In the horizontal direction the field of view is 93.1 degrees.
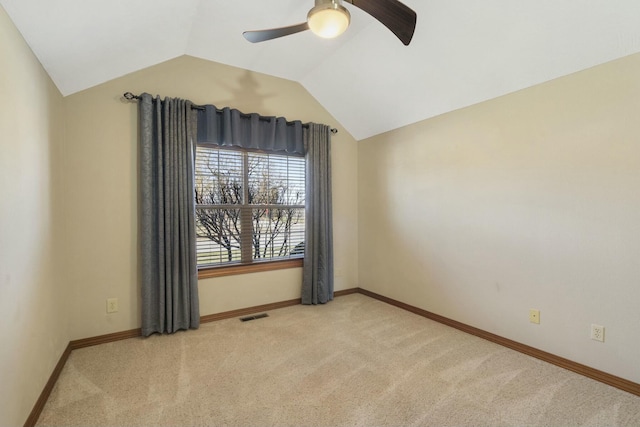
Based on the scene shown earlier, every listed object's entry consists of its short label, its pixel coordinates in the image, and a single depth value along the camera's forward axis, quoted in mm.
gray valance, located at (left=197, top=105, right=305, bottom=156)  3027
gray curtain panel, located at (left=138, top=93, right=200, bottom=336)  2707
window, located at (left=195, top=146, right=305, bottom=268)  3178
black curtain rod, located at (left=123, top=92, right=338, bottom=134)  2662
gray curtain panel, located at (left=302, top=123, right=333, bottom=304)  3615
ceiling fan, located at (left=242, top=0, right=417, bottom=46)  1518
